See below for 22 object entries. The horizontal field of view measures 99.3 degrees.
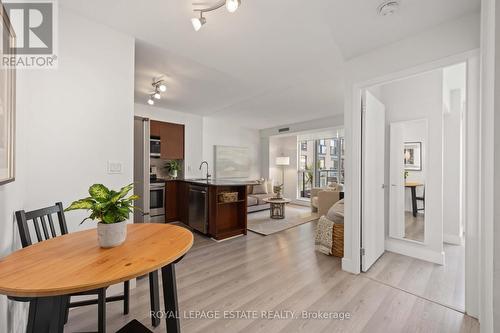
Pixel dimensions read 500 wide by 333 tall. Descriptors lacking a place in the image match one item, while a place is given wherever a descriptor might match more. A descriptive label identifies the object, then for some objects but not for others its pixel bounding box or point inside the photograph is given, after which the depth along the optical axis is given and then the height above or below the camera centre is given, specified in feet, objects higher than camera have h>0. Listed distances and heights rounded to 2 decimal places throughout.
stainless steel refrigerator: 8.41 -0.01
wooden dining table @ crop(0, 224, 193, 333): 2.47 -1.40
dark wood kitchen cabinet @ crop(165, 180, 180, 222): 15.30 -2.65
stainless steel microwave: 15.48 +1.36
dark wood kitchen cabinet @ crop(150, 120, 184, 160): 16.10 +2.18
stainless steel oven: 14.28 -2.52
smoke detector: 5.61 +4.31
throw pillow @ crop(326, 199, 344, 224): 10.28 -2.39
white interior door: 8.14 -0.65
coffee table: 16.69 -3.45
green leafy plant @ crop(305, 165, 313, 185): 24.23 -0.94
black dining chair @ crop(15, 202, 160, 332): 3.90 -2.65
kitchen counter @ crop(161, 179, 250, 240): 11.92 -2.66
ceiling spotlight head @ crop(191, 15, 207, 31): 5.67 +3.87
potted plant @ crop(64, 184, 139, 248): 3.57 -0.83
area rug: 13.98 -4.19
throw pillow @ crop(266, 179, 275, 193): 22.83 -2.27
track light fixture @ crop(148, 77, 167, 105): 11.00 +4.21
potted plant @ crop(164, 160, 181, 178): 17.08 -0.24
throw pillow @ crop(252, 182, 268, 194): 21.66 -2.39
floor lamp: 24.64 +0.49
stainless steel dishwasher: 12.32 -2.62
